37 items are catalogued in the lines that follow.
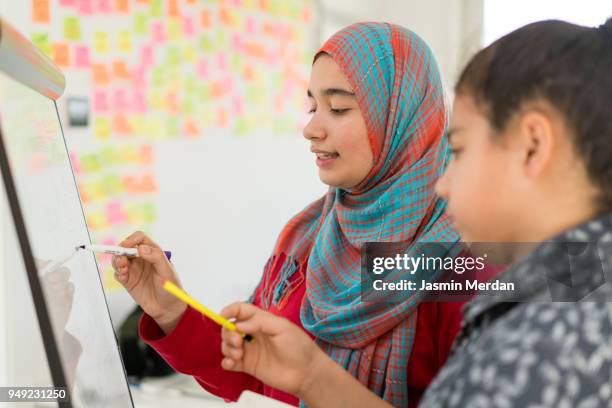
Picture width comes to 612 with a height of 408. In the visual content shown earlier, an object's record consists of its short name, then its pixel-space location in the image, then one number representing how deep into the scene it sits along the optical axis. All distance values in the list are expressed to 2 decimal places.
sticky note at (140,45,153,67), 2.56
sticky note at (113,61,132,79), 2.48
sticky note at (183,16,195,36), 2.70
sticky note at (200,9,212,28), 2.77
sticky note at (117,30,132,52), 2.48
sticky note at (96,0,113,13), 2.41
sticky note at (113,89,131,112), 2.49
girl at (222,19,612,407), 0.62
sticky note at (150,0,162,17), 2.57
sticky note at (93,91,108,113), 2.43
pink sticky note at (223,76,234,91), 2.88
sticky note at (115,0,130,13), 2.46
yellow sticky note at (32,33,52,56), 2.24
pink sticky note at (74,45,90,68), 2.36
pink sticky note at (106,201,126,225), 2.50
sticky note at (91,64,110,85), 2.42
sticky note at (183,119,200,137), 2.73
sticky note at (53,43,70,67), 2.30
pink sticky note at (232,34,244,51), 2.90
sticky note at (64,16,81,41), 2.32
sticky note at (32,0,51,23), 2.22
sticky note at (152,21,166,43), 2.59
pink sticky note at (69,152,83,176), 2.39
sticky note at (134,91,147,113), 2.56
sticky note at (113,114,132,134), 2.50
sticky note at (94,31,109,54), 2.41
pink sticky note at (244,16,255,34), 2.94
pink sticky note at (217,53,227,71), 2.85
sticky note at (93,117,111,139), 2.45
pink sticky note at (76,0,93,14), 2.35
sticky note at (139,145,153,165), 2.58
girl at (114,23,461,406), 1.11
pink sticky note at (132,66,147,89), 2.54
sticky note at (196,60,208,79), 2.77
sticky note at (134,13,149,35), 2.52
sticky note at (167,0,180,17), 2.64
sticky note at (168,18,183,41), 2.65
